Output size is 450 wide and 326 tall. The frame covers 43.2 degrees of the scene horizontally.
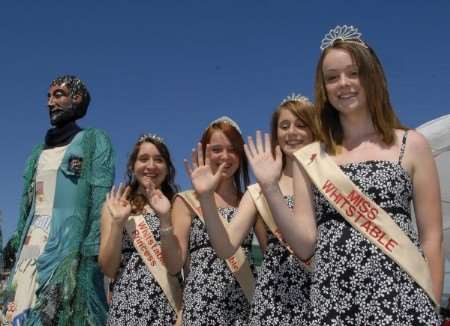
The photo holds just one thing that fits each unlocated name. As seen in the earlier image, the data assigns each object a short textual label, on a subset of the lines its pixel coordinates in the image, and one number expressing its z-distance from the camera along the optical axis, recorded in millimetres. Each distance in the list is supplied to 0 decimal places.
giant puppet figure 4121
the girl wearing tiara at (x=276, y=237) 3043
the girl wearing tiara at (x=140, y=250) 3891
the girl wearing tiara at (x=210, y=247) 3467
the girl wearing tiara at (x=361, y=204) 2279
